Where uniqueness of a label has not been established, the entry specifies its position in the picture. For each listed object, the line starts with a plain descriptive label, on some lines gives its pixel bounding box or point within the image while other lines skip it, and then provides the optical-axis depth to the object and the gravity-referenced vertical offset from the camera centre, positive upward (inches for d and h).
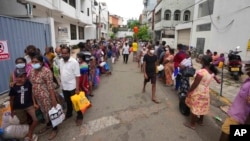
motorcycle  319.6 -33.8
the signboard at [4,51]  201.0 -7.3
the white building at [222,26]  372.5 +62.4
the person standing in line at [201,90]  136.9 -35.7
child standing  117.0 -38.6
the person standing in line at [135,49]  526.1 -8.4
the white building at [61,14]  324.2 +84.9
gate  207.9 +10.3
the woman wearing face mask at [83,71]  193.8 -29.3
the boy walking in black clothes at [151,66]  208.5 -23.4
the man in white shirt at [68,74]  142.1 -23.8
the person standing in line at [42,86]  127.3 -30.9
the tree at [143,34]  1429.4 +112.0
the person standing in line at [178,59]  230.2 -16.5
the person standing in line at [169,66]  271.7 -30.3
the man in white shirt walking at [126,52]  483.6 -15.6
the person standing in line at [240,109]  93.0 -35.3
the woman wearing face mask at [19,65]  117.7 -13.8
